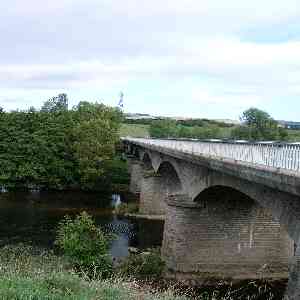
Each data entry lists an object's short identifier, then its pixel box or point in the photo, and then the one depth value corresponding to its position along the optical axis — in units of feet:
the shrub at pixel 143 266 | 79.00
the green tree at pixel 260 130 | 198.21
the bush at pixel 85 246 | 71.56
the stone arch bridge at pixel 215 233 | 84.23
